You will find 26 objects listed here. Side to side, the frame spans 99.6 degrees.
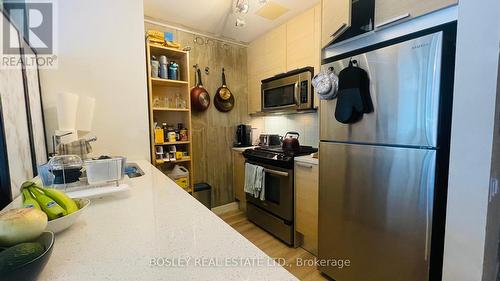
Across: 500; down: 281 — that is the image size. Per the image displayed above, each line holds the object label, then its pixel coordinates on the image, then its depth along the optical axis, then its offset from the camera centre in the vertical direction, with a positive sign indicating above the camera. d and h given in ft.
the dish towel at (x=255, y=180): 7.07 -1.89
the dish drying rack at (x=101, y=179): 2.62 -0.66
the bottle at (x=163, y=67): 6.68 +1.90
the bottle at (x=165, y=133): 6.95 -0.20
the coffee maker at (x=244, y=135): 9.23 -0.39
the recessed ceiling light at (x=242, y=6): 5.79 +3.34
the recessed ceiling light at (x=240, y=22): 6.34 +3.12
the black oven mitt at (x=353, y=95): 3.96 +0.58
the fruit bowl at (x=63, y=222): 1.68 -0.78
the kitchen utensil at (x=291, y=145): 6.91 -0.64
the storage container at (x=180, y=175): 7.00 -1.62
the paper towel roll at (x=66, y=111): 4.05 +0.33
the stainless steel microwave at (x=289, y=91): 6.53 +1.17
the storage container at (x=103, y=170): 2.68 -0.55
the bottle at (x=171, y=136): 6.91 -0.30
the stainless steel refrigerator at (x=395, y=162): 3.23 -0.67
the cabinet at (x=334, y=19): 3.98 +2.15
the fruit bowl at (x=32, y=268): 1.07 -0.74
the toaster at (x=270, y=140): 8.42 -0.56
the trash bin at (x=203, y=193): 7.91 -2.51
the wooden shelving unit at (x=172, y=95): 6.32 +1.10
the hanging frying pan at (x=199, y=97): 8.05 +1.13
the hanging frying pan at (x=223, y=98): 8.69 +1.17
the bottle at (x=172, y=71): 6.93 +1.83
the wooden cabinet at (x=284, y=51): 6.37 +2.64
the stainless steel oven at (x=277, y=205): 6.36 -2.59
